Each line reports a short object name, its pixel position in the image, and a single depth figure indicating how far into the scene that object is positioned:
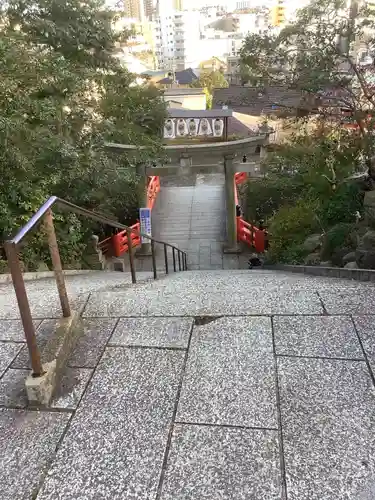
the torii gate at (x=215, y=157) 10.21
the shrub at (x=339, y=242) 6.51
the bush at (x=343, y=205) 7.81
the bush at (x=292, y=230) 9.05
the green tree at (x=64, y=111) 5.30
